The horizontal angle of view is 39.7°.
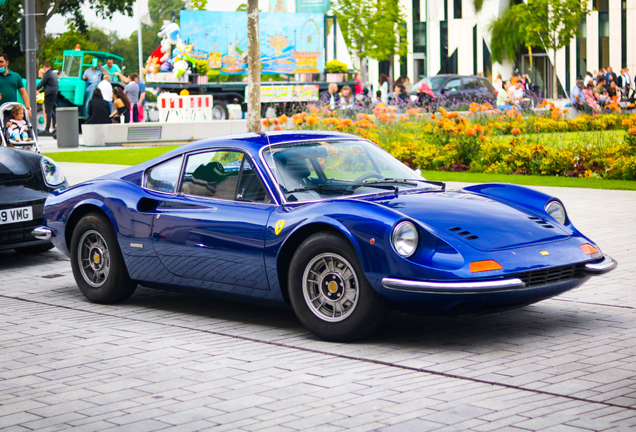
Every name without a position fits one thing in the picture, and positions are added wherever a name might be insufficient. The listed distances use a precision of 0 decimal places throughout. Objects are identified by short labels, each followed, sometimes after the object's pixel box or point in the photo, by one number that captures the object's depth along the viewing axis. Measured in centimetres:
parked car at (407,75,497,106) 3106
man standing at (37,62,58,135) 2754
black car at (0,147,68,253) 845
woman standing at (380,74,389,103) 3063
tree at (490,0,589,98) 4788
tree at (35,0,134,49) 4775
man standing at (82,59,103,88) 3131
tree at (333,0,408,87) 4631
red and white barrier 2841
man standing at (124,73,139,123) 2893
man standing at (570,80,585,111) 2794
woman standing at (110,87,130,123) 2598
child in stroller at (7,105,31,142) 1279
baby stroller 1241
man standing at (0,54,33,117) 1576
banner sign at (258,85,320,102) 3566
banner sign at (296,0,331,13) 3903
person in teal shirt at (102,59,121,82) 3059
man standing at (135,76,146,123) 2997
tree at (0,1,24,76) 4872
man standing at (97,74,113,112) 2805
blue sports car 500
